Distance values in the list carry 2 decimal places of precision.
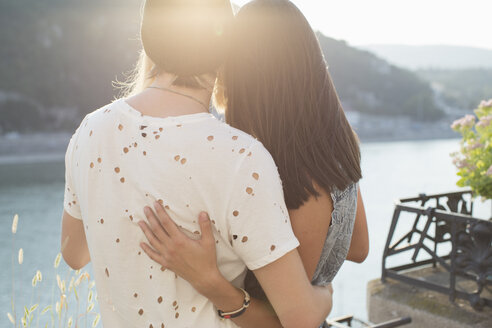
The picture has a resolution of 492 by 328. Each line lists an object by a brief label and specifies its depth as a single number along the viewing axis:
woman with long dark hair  0.92
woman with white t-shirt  0.78
